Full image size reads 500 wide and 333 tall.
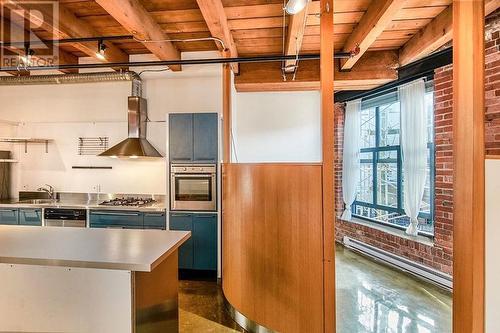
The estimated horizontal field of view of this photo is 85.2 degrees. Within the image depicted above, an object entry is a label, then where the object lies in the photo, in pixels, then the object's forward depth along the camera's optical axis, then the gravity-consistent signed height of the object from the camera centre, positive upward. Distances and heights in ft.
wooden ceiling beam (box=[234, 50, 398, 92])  11.09 +3.84
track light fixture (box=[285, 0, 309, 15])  6.11 +3.67
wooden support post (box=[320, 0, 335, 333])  6.77 -0.32
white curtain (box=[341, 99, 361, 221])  15.34 +0.62
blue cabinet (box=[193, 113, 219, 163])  11.93 +1.30
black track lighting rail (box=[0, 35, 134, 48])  9.56 +4.71
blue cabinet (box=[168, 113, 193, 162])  12.07 +1.32
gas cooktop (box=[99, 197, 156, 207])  12.80 -1.72
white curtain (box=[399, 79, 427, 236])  11.63 +0.83
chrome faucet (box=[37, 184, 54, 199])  14.55 -1.18
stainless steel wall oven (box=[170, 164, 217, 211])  11.92 -0.90
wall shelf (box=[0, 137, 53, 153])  14.13 +1.41
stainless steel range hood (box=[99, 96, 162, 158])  12.61 +1.42
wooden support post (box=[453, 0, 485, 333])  5.01 +0.20
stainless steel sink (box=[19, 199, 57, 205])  13.38 -1.75
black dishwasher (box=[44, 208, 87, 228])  12.60 -2.32
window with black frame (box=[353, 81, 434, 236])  11.85 -0.06
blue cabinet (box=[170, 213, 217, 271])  11.85 -3.26
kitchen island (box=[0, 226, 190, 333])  5.35 -2.45
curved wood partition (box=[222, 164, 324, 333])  6.97 -2.17
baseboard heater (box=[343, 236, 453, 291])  10.73 -4.42
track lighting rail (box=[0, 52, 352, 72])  9.26 +3.79
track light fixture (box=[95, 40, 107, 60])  10.27 +4.55
